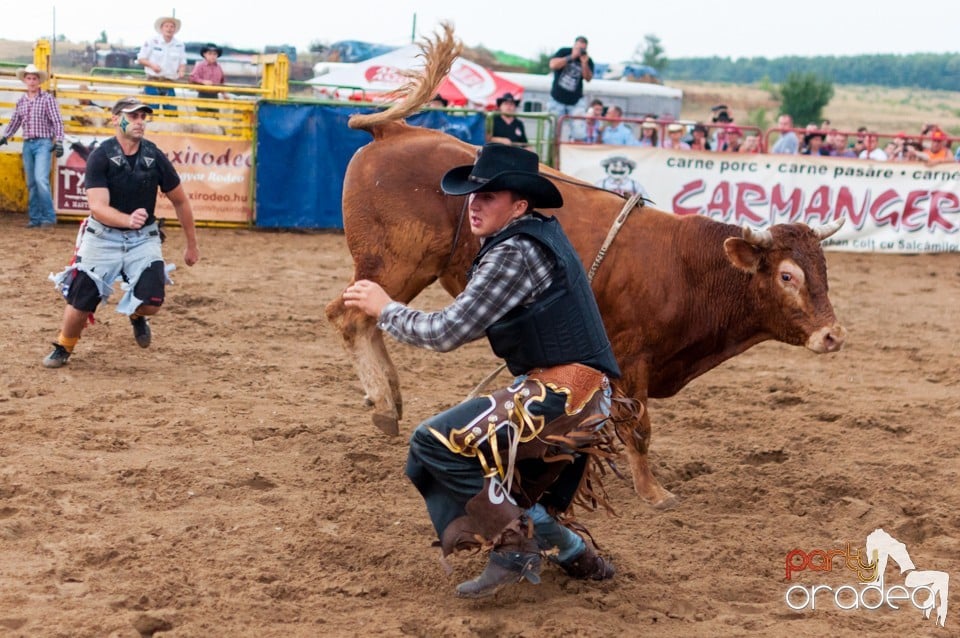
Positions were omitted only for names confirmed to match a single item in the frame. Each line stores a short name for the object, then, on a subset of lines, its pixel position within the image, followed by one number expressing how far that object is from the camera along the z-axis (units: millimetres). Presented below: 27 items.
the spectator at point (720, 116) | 16609
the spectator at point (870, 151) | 14719
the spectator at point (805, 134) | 14077
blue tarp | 13352
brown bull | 5074
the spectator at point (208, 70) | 14500
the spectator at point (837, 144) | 14578
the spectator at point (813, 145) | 14578
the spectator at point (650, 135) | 14670
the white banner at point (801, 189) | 13648
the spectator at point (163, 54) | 14164
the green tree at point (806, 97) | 43438
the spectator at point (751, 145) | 14312
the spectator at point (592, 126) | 14488
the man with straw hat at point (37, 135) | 11977
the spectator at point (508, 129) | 13898
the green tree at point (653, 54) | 68688
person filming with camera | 14781
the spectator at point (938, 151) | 14336
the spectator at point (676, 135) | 14281
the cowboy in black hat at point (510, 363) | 3719
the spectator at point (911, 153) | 14328
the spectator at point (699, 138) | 14164
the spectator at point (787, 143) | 14875
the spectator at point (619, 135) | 14508
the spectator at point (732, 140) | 14258
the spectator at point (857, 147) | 15258
